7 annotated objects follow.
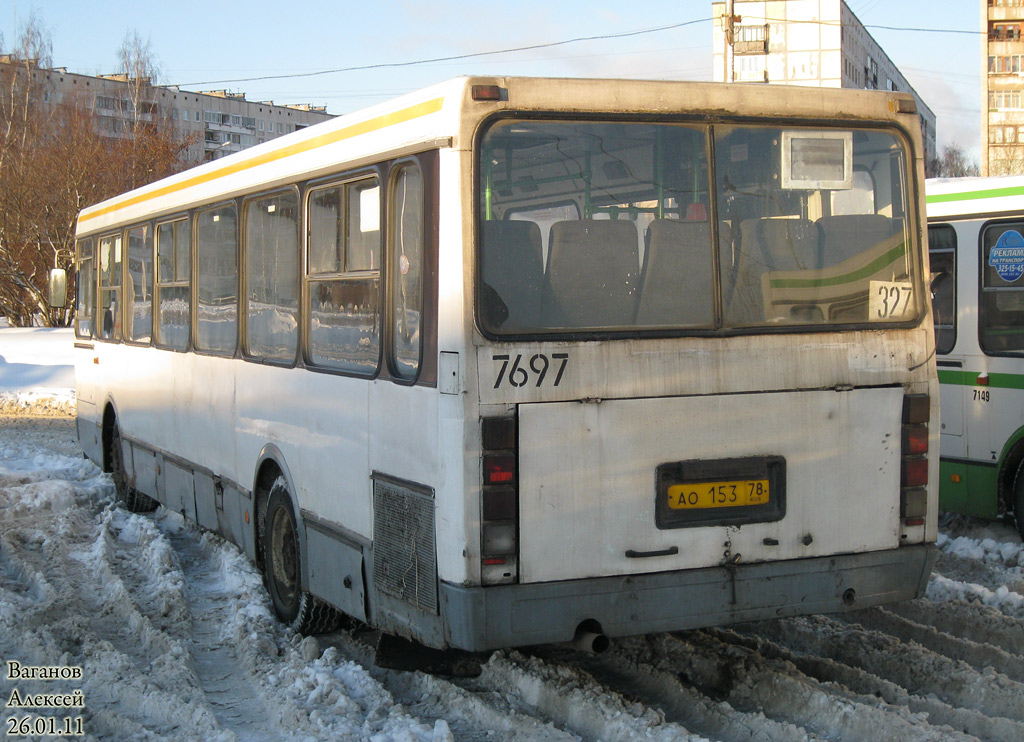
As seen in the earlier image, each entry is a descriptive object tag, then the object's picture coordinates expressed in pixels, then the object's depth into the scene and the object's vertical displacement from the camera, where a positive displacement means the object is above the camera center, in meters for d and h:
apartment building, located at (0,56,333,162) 47.94 +16.53
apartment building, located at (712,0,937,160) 73.50 +17.53
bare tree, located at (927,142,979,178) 77.12 +11.75
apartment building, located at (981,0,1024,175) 92.19 +19.72
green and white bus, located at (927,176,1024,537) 8.45 -0.18
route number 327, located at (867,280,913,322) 5.32 +0.07
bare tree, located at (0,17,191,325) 37.50 +5.11
